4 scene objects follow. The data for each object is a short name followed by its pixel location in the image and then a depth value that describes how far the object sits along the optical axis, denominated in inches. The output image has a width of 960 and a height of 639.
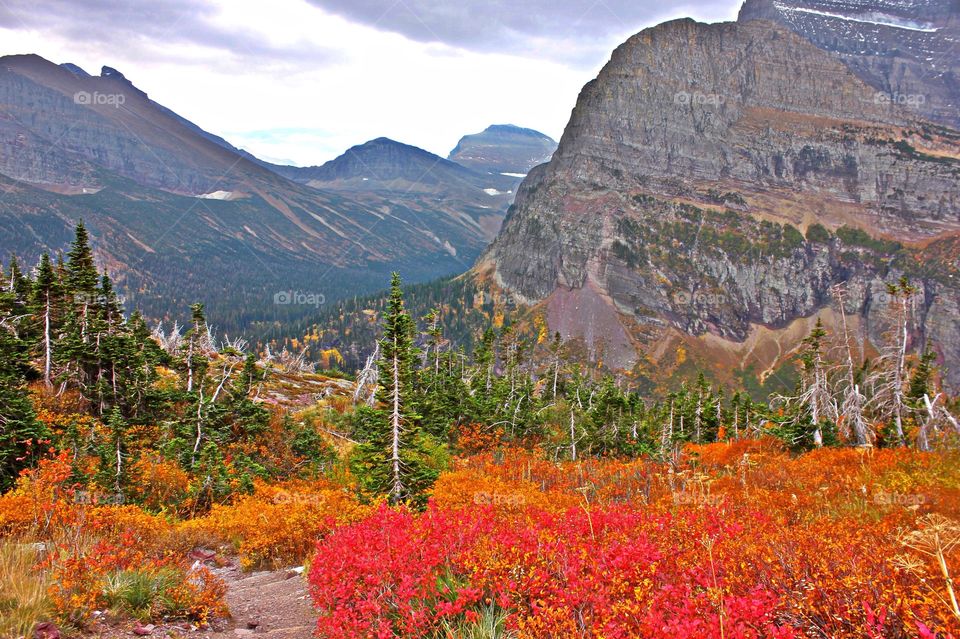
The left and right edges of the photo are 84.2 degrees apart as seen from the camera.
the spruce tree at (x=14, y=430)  717.9
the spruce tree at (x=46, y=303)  1155.9
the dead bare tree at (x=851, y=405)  1041.0
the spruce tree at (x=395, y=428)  817.5
